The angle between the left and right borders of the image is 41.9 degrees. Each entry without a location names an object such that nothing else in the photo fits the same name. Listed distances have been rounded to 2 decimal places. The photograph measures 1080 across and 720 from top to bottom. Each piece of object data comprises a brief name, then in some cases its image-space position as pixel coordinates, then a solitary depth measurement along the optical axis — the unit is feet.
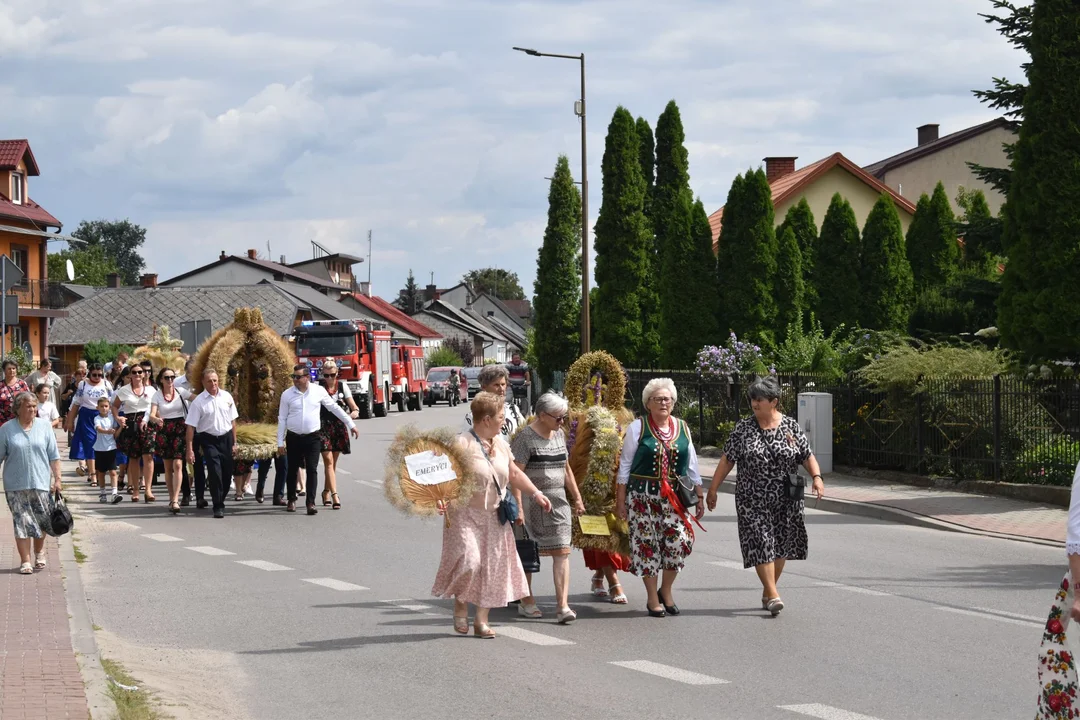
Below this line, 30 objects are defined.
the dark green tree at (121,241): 511.81
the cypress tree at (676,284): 116.26
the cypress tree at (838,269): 120.16
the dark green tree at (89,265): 423.64
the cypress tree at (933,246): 124.16
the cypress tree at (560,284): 149.89
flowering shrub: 87.30
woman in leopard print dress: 31.09
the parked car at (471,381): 236.92
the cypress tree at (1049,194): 58.18
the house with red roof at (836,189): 163.84
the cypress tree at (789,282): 115.75
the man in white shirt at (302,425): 52.60
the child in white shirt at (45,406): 49.60
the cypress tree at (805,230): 125.59
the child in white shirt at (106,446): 59.36
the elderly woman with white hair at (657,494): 30.73
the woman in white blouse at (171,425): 54.75
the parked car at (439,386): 209.46
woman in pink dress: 28.17
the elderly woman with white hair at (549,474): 30.40
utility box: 68.64
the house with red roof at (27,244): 172.76
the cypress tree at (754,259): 114.42
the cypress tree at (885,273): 119.34
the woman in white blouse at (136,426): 57.21
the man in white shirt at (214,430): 52.34
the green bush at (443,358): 349.82
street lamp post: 105.61
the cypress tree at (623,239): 125.29
